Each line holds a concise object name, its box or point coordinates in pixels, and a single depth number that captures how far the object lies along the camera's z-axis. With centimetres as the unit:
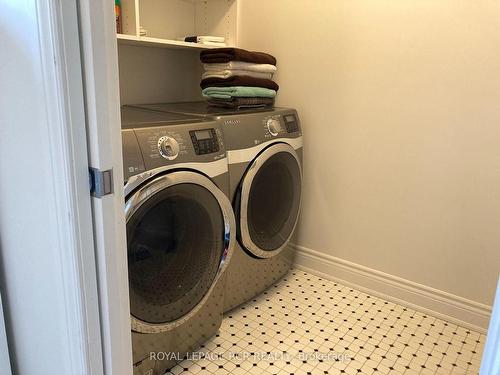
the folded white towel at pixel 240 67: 185
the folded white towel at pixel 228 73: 185
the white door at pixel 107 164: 83
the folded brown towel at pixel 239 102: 189
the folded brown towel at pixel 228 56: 182
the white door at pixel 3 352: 123
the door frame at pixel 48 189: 82
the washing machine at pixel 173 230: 128
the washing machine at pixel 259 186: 170
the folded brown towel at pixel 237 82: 185
